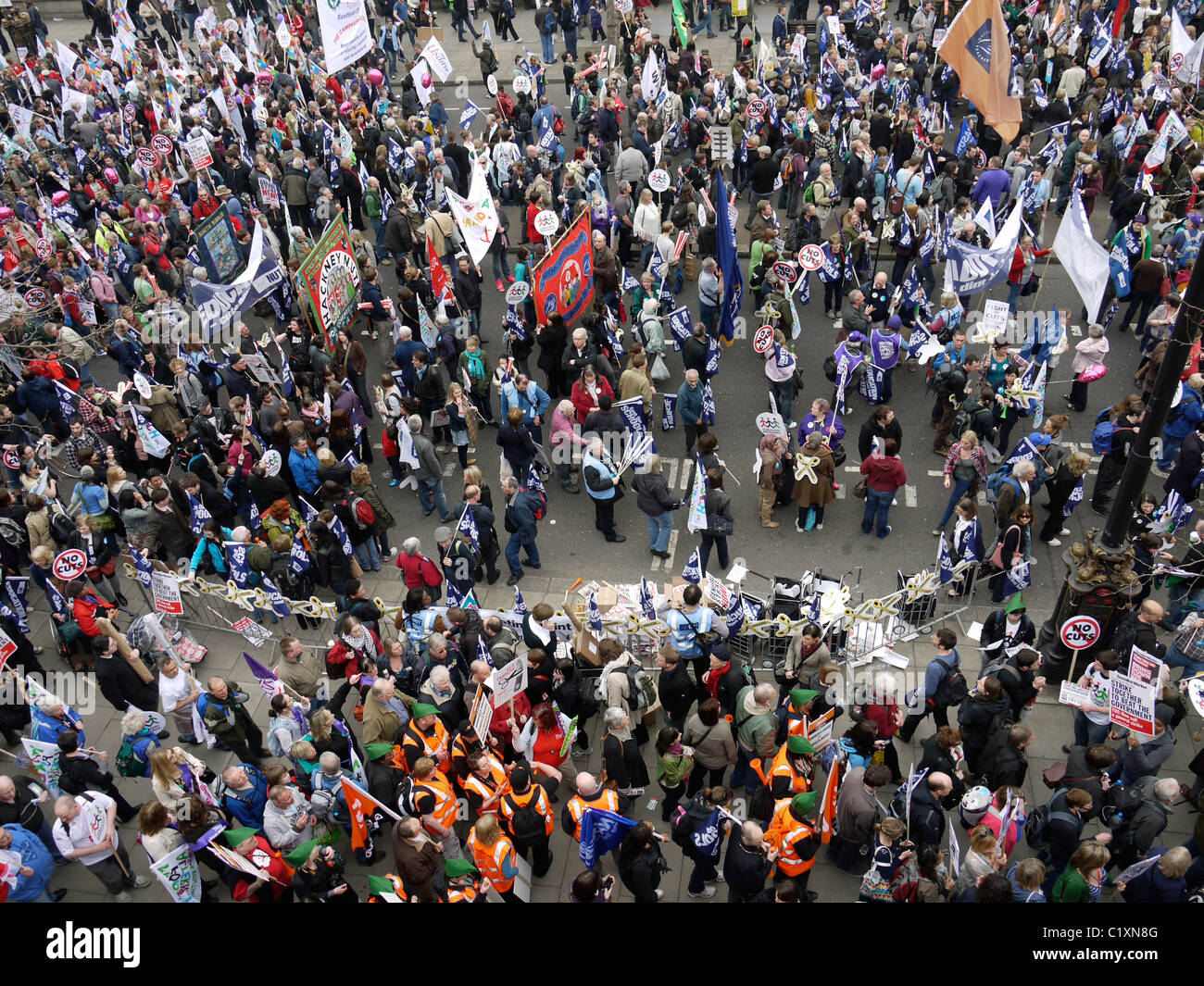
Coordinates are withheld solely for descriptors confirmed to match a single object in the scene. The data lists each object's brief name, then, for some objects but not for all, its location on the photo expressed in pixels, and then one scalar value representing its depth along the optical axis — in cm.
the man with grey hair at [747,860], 820
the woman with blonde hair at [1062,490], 1225
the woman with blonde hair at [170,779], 912
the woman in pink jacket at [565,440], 1398
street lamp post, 892
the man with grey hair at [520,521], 1309
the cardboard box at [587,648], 1084
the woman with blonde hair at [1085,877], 801
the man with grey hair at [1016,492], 1193
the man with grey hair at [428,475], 1388
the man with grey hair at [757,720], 941
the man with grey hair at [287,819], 891
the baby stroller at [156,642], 1176
